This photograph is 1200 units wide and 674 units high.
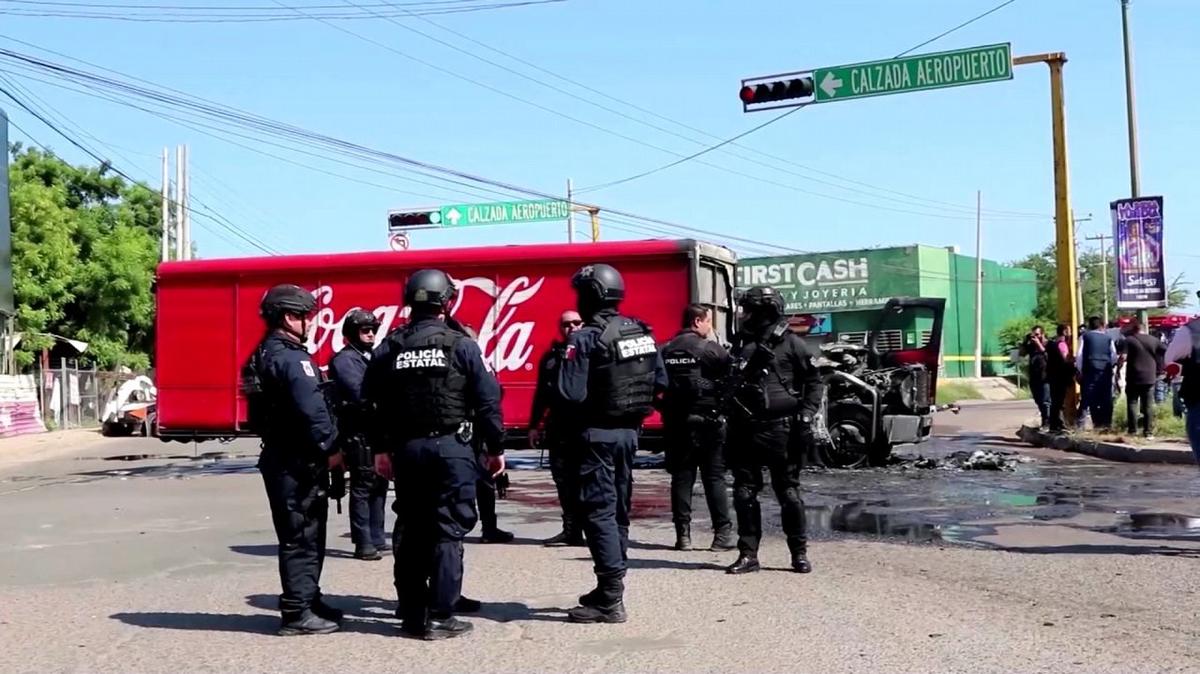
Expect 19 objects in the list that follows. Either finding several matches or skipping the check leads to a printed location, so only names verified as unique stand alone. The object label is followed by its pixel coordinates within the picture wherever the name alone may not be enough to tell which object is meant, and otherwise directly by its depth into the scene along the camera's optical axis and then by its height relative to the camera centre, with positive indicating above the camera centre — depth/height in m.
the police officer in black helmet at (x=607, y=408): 6.50 -0.17
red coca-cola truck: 15.83 +1.00
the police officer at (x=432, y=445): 6.12 -0.31
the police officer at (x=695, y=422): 8.70 -0.32
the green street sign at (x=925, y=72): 18.00 +4.16
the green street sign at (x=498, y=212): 34.75 +4.43
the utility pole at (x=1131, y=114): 20.02 +3.92
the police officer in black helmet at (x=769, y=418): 7.90 -0.28
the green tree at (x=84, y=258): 36.53 +3.80
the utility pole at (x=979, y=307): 53.50 +2.57
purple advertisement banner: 18.94 +1.66
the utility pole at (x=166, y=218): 38.06 +4.94
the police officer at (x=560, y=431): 6.73 -0.32
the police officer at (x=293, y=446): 6.22 -0.31
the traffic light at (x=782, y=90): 18.44 +4.01
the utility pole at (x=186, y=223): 36.88 +4.57
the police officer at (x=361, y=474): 8.77 -0.63
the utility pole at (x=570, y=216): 34.19 +4.49
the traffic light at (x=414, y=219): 35.22 +4.39
